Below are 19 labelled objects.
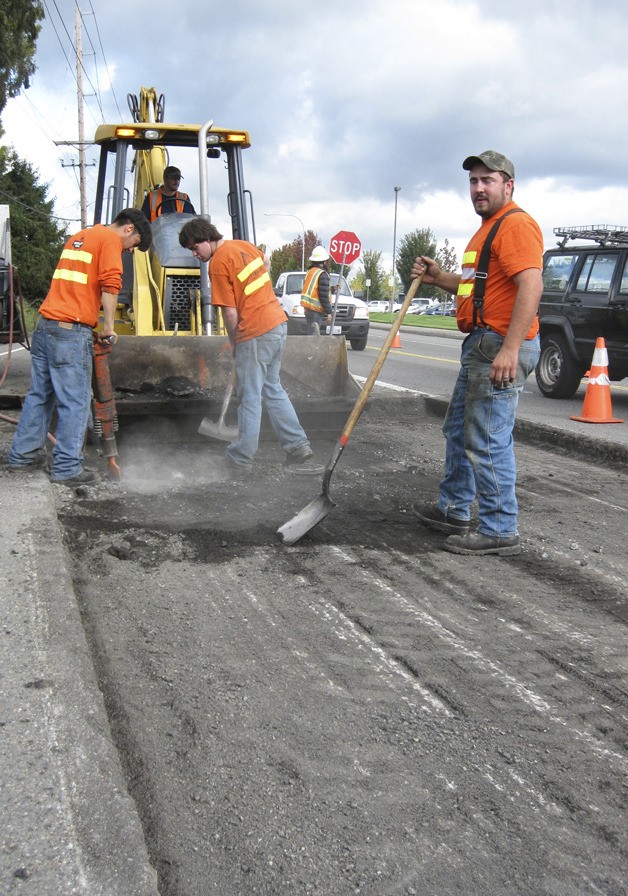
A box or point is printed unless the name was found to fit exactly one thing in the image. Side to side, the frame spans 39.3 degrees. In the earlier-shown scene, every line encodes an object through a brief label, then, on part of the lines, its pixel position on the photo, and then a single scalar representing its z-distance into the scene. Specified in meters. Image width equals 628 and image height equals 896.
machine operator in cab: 8.34
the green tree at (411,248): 73.38
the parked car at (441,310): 71.26
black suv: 10.81
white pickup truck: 19.58
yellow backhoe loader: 7.51
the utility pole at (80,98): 41.62
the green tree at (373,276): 83.12
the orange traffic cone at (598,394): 9.75
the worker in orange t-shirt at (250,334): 6.07
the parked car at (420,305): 69.69
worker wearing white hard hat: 15.05
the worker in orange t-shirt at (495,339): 4.36
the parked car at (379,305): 69.69
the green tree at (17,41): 19.84
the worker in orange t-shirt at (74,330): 5.77
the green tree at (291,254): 81.69
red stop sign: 22.61
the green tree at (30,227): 43.62
